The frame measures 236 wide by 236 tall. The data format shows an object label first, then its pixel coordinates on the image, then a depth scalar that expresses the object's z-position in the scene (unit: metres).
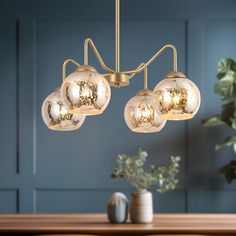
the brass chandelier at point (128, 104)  2.08
